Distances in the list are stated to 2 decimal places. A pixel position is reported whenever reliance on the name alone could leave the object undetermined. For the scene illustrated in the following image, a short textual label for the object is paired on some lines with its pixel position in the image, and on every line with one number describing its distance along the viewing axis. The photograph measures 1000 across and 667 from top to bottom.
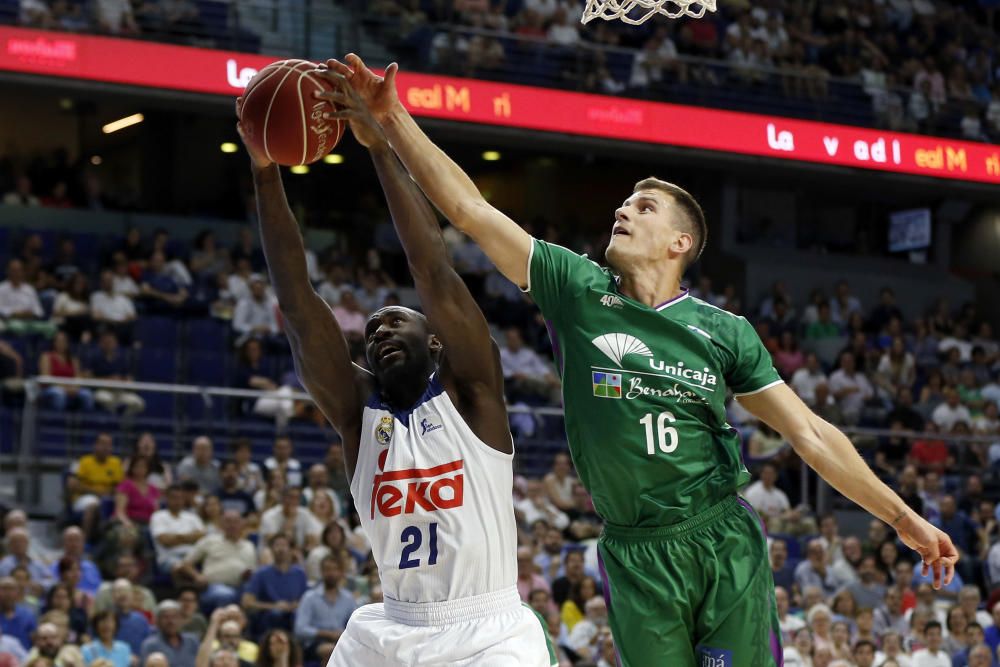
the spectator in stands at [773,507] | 14.39
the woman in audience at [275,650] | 9.66
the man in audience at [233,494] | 11.88
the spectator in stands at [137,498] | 11.30
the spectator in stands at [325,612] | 10.42
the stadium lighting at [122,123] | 19.89
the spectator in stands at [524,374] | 15.70
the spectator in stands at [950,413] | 17.53
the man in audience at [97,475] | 11.73
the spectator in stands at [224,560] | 10.93
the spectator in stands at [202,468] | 12.12
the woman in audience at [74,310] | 13.90
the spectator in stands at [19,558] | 10.30
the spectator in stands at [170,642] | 9.97
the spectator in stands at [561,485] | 13.59
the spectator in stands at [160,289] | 14.76
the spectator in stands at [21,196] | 17.00
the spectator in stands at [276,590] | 10.68
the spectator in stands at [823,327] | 19.45
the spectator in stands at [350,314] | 14.77
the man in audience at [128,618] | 10.12
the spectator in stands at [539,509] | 13.05
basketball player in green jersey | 4.50
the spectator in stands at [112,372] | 13.07
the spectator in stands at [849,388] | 17.48
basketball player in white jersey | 4.65
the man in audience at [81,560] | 10.49
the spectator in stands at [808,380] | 17.00
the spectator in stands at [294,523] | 11.43
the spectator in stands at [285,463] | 12.29
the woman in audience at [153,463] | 11.77
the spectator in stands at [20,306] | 13.61
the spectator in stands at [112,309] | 14.06
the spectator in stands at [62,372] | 12.71
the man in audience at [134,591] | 10.25
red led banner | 15.40
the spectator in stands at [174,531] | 11.12
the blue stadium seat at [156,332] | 14.38
